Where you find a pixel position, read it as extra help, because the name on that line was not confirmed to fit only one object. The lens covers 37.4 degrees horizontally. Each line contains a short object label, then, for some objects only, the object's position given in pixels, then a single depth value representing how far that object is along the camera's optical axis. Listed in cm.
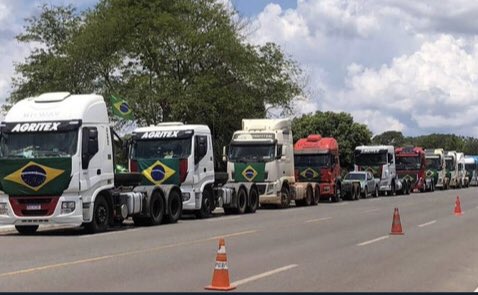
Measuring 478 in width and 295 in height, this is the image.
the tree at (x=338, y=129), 8744
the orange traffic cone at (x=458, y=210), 2700
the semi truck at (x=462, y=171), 7162
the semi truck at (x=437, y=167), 6153
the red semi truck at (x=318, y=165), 3822
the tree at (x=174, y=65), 4159
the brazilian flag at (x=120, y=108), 3326
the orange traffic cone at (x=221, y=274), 973
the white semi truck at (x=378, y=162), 4872
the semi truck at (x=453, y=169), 6700
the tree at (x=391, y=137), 14606
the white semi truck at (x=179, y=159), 2405
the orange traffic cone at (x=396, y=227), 1845
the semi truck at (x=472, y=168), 7825
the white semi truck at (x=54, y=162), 1822
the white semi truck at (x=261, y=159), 3059
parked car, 4219
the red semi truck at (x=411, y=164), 5581
